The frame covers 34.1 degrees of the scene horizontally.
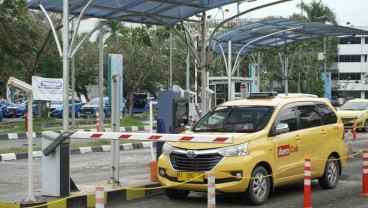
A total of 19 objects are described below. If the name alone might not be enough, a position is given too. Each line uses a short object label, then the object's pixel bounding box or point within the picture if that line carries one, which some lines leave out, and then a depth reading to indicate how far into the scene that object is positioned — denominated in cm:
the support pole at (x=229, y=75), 2178
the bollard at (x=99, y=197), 643
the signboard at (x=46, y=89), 1855
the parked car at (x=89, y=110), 4272
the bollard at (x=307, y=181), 852
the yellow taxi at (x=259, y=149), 933
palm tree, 5850
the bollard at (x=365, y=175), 1027
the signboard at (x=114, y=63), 1422
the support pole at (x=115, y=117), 1066
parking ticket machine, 1209
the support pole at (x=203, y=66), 1341
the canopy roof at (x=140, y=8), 1231
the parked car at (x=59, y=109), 4344
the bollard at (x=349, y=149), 1734
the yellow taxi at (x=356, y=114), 2753
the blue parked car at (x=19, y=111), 4284
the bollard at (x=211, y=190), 735
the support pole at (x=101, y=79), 1575
